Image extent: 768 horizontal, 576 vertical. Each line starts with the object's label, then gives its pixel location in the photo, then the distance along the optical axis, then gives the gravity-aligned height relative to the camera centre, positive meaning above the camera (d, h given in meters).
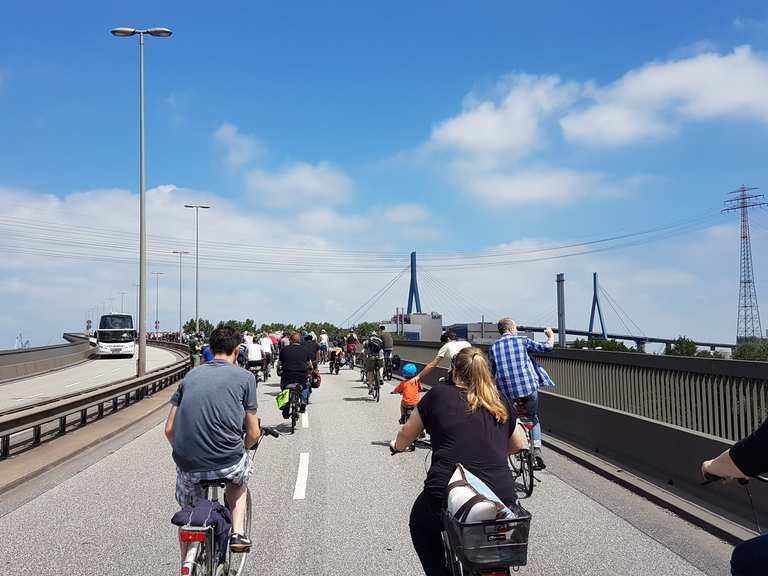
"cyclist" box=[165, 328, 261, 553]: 4.50 -0.69
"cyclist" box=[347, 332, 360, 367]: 35.06 -1.33
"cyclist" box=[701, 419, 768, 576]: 2.78 -0.62
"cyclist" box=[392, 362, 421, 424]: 10.28 -1.14
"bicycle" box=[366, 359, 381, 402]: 19.33 -1.70
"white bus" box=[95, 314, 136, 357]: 48.97 -1.08
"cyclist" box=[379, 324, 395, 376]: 21.78 -0.79
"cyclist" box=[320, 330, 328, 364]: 34.81 -1.31
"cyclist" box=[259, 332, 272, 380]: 26.17 -1.17
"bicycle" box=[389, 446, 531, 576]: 3.25 -0.99
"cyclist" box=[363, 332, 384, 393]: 19.69 -1.03
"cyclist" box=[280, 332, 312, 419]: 13.20 -0.83
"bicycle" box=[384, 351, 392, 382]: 21.69 -1.36
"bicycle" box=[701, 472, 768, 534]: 3.07 -0.68
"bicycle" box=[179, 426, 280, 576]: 3.87 -1.24
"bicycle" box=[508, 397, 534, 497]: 8.02 -1.56
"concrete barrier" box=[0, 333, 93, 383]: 32.62 -2.09
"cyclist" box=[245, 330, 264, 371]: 20.61 -1.06
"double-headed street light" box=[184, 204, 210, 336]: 59.27 +1.78
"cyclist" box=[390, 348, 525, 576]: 3.72 -0.64
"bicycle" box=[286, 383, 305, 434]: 13.09 -1.48
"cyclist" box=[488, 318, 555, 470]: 8.25 -0.65
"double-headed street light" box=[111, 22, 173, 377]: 23.08 +3.83
